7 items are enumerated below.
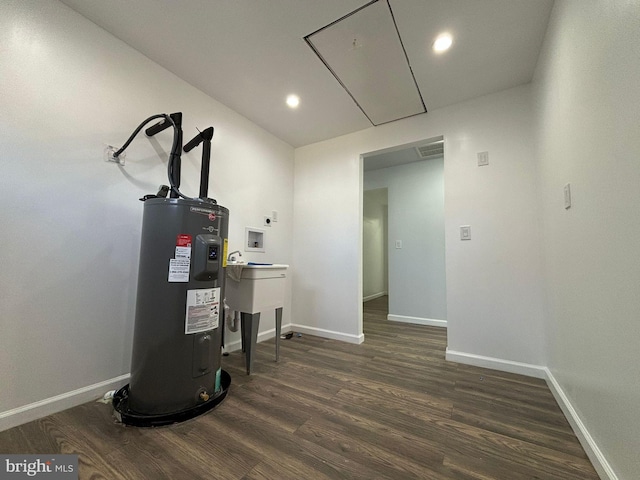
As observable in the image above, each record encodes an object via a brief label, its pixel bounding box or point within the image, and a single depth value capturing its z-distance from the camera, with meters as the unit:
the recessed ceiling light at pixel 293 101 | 2.39
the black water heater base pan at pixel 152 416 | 1.32
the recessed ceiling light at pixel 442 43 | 1.70
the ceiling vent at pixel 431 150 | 3.36
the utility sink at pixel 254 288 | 2.01
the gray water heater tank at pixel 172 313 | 1.37
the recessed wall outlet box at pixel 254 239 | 2.68
